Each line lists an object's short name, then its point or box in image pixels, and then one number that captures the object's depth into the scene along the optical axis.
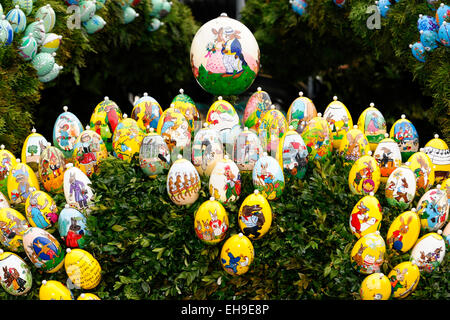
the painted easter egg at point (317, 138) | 3.12
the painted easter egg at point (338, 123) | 3.33
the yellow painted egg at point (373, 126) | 3.36
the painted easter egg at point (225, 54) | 3.23
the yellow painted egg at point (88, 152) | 3.11
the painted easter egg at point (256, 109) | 3.39
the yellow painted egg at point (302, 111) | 3.42
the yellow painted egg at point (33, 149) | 3.28
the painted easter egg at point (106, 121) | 3.37
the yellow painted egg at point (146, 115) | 3.42
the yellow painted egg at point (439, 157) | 3.18
